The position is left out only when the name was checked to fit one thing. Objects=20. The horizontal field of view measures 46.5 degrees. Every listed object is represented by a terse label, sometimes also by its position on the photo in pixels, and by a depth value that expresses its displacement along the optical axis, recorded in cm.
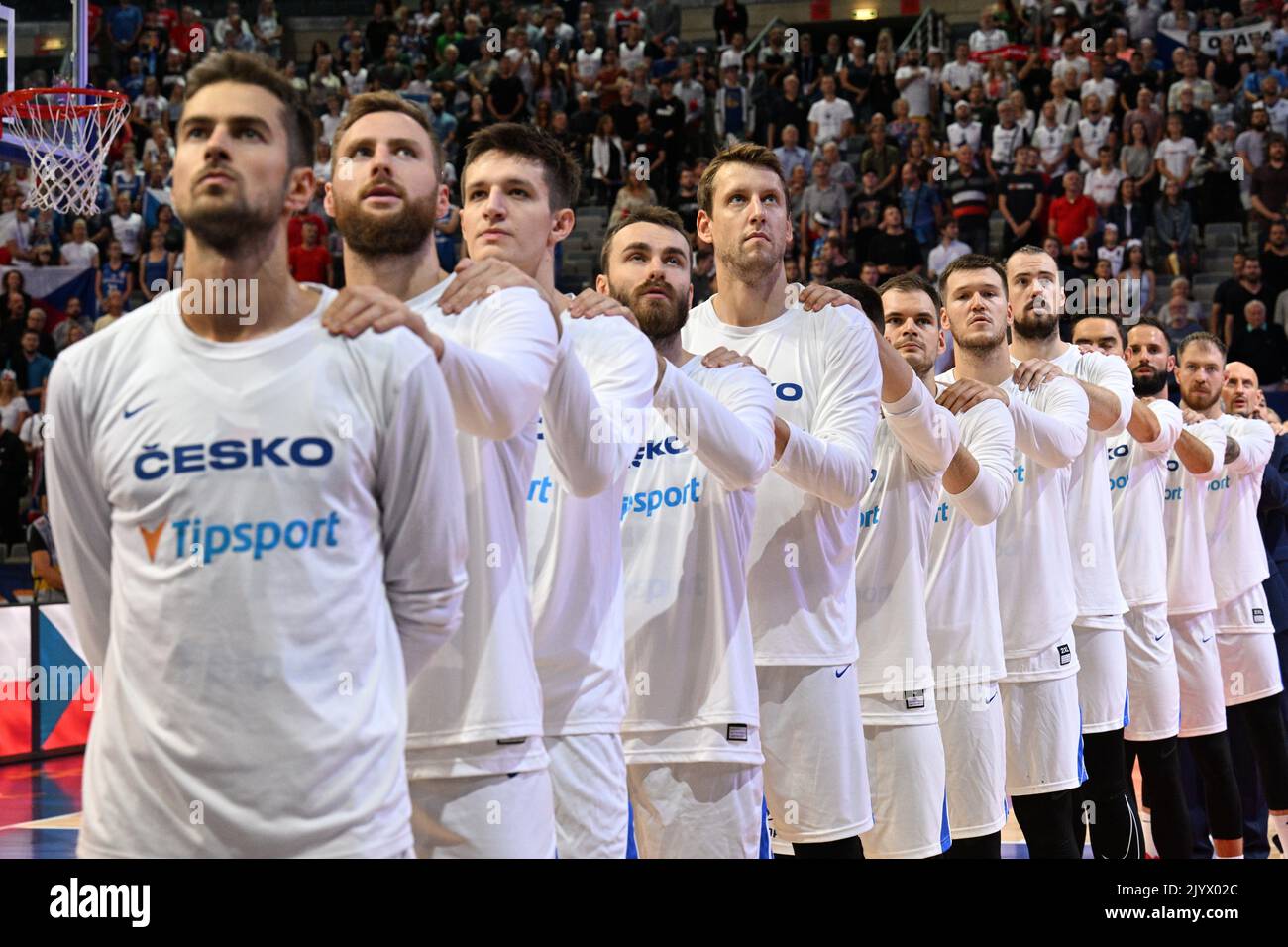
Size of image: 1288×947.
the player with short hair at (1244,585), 795
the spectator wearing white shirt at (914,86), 1759
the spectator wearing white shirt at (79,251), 1541
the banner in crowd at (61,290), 1509
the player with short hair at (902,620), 495
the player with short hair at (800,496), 452
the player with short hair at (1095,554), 641
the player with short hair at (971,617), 542
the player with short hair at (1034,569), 588
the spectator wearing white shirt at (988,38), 1833
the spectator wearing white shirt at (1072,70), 1664
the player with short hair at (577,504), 355
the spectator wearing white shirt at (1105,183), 1511
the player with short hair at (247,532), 259
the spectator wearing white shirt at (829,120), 1730
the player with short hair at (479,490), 318
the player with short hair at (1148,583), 688
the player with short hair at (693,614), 408
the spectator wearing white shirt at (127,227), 1576
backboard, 865
